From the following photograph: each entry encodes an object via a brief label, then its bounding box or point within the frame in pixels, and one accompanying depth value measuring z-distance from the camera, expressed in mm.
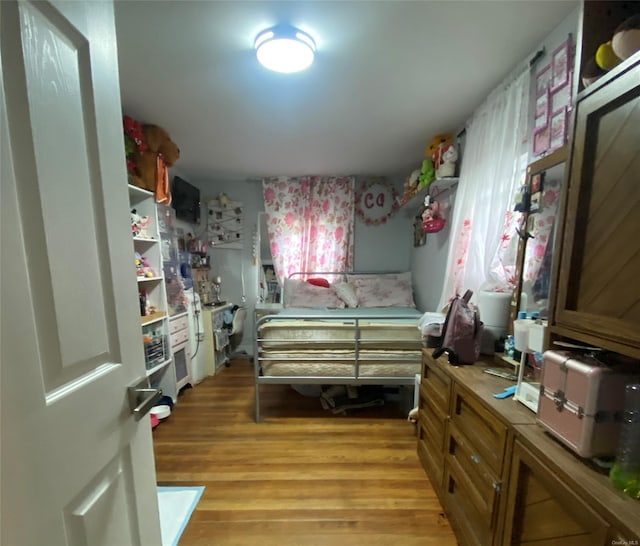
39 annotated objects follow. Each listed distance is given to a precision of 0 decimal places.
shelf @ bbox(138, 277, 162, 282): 2192
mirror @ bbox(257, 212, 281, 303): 3719
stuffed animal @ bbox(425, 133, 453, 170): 2197
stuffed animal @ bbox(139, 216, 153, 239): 2275
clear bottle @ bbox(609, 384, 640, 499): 648
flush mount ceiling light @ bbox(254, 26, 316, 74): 1254
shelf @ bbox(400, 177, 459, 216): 2153
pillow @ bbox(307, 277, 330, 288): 3346
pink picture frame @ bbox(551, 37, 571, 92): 1211
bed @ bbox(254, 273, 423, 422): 2201
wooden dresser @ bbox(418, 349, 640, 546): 652
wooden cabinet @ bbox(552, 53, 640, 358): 669
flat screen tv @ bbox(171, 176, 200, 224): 3043
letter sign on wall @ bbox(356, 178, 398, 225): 3580
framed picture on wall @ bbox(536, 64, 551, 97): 1321
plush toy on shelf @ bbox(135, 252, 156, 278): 2281
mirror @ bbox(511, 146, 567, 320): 1209
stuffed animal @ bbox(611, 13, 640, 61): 758
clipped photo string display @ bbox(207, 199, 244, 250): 3645
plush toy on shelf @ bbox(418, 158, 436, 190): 2373
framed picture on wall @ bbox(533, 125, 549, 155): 1325
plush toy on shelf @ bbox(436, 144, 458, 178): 2088
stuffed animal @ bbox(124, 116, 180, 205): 2037
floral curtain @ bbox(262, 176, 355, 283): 3506
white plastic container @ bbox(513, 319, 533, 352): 1080
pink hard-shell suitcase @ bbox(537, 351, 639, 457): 721
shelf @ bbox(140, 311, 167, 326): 2176
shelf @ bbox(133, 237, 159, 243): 2184
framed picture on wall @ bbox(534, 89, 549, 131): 1329
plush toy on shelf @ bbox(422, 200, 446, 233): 2381
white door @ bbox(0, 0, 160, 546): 423
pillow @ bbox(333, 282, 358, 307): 3232
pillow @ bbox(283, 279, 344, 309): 3213
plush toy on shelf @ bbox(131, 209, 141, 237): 2182
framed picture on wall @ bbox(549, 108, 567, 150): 1225
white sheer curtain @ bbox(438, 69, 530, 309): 1481
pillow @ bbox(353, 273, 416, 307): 3230
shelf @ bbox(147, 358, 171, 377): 2229
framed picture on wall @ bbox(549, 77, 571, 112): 1208
